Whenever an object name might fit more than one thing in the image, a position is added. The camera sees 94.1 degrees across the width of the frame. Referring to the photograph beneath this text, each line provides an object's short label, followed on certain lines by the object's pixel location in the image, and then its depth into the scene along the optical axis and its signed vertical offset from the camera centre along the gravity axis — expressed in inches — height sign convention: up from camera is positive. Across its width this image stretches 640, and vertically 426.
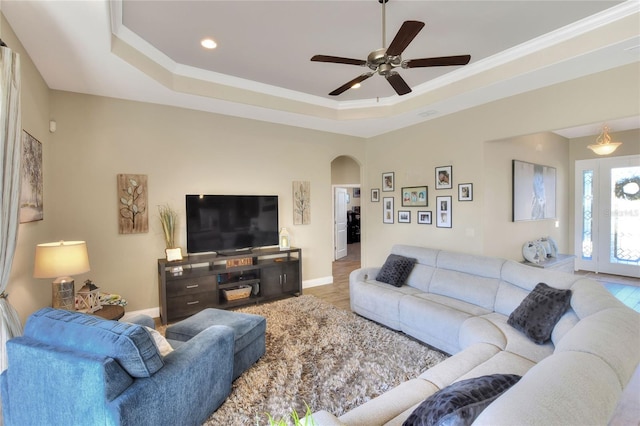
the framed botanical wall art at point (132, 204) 150.8 +2.4
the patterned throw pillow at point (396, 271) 153.6 -35.6
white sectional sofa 39.1 -33.9
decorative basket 167.9 -49.4
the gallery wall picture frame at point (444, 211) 183.6 -6.0
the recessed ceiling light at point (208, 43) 119.1 +66.7
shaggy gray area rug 87.4 -58.2
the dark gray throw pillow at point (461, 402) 40.5 -29.4
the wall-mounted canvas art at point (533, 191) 183.5 +5.9
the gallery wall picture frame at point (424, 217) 196.4 -9.8
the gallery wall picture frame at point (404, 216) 209.6 -9.4
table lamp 96.1 -18.3
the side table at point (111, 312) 111.8 -39.4
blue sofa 57.9 -35.1
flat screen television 166.9 -9.4
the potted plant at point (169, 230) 156.3 -11.9
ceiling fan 85.7 +44.7
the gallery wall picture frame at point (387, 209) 222.1 -4.8
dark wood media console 150.9 -41.2
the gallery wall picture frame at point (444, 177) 182.7 +15.5
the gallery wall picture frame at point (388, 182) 220.0 +16.1
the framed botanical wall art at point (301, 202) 209.3 +2.1
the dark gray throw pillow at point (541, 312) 90.2 -35.5
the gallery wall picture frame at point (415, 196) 197.8 +4.6
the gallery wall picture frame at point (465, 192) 172.7 +5.8
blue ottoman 100.7 -43.2
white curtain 73.1 +7.5
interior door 329.4 -20.6
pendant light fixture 192.1 +34.2
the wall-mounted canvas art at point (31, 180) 98.7 +11.0
